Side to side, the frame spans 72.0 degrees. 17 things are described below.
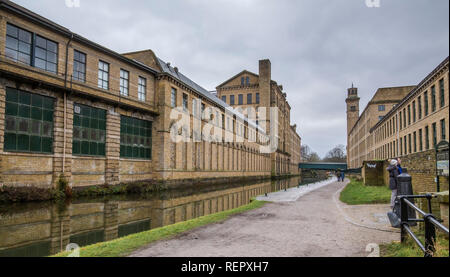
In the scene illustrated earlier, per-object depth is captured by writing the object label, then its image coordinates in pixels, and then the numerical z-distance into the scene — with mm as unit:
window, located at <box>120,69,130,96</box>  26109
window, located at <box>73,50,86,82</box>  21566
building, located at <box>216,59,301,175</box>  67625
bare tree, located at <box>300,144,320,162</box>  154750
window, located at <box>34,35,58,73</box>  18828
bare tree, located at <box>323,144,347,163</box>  134875
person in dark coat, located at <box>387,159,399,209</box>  9500
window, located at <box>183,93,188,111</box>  34062
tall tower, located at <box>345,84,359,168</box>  99500
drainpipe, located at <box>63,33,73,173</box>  19672
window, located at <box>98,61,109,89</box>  23812
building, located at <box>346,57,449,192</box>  18656
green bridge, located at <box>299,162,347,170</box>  89062
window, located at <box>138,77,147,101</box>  28119
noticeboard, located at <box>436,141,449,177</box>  13123
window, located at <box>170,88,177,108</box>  30906
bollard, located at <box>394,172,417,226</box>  6586
